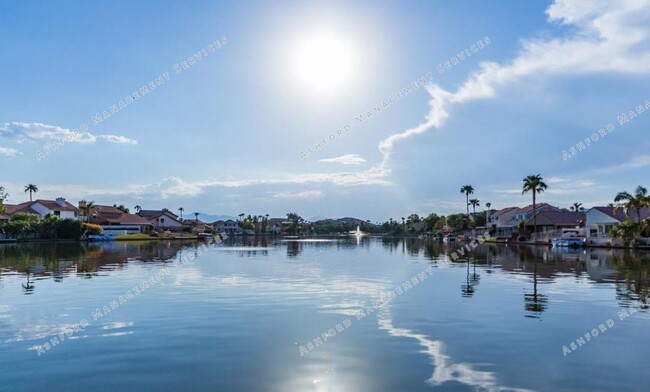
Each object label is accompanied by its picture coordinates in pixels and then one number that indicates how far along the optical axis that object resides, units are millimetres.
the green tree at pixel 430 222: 181238
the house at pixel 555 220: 99306
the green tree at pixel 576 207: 140100
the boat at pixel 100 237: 107688
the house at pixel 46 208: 127312
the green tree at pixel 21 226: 96625
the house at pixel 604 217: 84812
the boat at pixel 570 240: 73269
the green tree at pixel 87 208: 125438
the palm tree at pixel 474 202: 166500
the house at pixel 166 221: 150950
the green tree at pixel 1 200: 78294
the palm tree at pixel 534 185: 91625
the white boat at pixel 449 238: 130638
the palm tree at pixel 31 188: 133875
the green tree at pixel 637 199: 65812
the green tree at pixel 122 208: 164538
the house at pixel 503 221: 118481
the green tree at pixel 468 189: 160600
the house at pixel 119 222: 129250
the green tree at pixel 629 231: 63281
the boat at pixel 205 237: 132000
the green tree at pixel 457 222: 156125
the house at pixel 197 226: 161375
